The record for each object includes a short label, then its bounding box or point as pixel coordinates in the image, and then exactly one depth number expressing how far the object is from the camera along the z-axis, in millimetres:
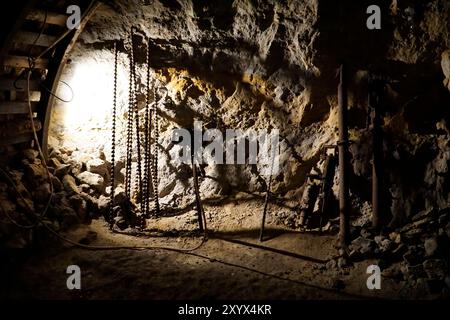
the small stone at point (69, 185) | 6461
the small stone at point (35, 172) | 5992
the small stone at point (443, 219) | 4939
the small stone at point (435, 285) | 4051
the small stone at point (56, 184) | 6355
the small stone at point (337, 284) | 4314
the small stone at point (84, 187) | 6756
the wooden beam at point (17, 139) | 5617
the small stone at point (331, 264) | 4773
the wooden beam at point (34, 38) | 5160
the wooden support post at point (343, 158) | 5105
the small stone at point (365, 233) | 5215
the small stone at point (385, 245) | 4750
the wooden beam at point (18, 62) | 5227
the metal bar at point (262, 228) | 5684
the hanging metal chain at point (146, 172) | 6346
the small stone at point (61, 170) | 6617
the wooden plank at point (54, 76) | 5668
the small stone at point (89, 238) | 5648
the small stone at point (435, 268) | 4199
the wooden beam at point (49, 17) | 5130
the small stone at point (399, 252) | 4684
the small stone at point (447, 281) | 4036
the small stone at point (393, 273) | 4367
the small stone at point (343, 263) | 4742
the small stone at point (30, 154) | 6125
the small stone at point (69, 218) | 5951
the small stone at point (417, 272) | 4273
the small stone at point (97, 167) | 7117
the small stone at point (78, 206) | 6312
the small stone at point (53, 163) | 6700
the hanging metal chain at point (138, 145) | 6192
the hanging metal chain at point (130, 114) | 6035
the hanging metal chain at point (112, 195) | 6004
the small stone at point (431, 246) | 4477
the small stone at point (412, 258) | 4488
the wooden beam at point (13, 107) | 5412
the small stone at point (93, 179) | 6910
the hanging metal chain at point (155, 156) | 6512
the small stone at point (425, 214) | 5147
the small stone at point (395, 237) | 4883
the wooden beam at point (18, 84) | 5307
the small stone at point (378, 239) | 4967
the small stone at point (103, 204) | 6607
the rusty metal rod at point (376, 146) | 5195
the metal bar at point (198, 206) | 5934
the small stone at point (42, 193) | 5910
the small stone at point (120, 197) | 6443
